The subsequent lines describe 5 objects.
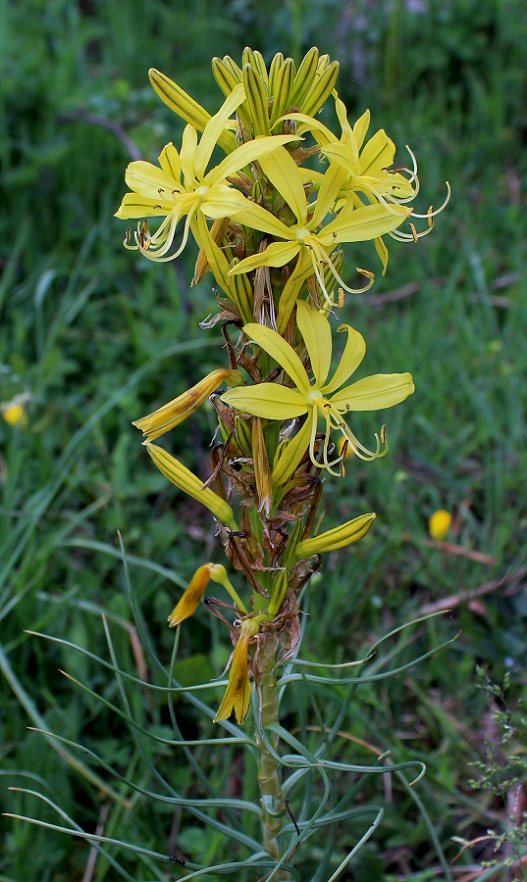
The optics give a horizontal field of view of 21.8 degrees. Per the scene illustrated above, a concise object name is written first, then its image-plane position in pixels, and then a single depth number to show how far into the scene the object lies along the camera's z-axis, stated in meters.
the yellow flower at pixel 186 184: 0.36
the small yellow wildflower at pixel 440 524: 0.58
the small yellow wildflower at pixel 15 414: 0.62
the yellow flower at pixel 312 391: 0.37
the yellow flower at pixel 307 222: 0.36
